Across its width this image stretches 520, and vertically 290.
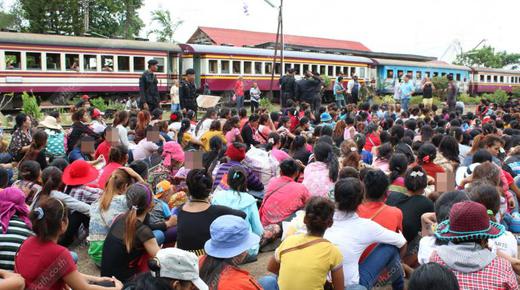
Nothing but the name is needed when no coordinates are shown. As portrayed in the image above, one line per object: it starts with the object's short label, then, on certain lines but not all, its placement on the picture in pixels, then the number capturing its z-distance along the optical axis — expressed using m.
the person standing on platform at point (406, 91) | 15.76
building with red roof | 34.28
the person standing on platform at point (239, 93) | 17.31
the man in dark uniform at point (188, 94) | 12.18
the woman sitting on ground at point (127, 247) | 3.36
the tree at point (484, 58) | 55.16
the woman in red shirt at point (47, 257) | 2.93
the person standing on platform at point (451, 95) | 15.46
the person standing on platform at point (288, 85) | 15.29
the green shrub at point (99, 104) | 15.29
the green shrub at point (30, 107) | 12.21
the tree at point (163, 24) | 33.41
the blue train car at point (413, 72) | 29.41
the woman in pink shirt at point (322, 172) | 5.24
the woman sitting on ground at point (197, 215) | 3.84
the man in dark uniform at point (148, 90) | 11.12
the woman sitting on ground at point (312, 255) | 2.94
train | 16.95
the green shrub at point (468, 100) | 25.16
